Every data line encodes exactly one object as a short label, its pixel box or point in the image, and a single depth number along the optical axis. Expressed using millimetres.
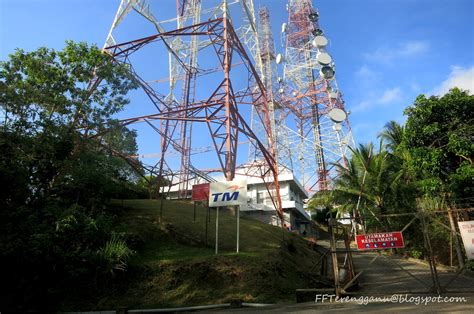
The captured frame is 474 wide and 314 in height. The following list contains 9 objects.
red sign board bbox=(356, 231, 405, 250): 8727
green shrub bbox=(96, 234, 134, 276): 9711
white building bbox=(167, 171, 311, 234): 27719
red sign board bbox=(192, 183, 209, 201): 14328
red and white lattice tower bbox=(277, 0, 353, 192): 37000
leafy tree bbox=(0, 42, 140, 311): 9375
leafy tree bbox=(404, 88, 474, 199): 10945
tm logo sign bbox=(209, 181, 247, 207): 10766
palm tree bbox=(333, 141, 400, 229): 19359
